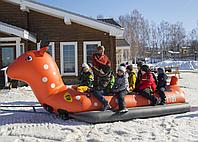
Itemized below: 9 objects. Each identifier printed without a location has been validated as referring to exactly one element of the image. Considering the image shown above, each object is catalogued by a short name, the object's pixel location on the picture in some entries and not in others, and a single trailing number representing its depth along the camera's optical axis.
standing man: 8.80
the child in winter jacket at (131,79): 9.90
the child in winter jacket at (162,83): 9.07
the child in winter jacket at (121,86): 8.19
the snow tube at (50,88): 8.03
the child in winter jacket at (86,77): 8.83
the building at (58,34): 17.95
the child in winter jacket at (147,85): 8.87
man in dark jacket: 9.15
